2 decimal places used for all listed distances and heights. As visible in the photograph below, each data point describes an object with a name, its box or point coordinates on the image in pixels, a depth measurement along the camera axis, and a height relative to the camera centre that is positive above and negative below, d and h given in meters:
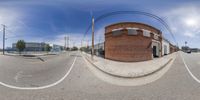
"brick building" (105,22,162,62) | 10.94 +1.01
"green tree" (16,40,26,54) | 26.09 +0.83
